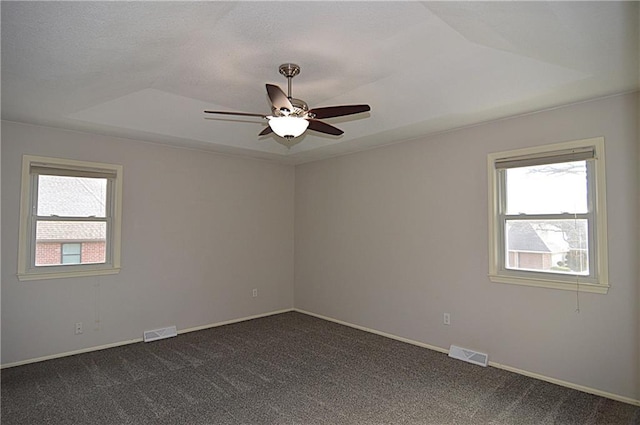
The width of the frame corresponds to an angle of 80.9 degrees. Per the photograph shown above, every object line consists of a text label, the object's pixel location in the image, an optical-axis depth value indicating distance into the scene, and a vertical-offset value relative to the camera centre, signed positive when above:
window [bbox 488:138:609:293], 3.26 +0.11
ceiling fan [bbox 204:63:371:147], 2.74 +0.85
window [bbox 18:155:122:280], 3.96 +0.08
